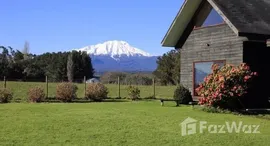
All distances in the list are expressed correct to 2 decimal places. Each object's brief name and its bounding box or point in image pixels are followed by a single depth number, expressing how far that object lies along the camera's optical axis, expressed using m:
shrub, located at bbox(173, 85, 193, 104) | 21.34
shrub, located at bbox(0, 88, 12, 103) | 23.31
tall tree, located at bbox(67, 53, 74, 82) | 57.66
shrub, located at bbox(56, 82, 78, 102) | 24.91
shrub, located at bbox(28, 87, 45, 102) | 24.03
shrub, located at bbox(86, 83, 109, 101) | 26.00
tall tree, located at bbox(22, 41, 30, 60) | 76.38
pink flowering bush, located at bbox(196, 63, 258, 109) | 17.22
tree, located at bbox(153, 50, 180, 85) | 50.75
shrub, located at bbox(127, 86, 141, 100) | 26.77
